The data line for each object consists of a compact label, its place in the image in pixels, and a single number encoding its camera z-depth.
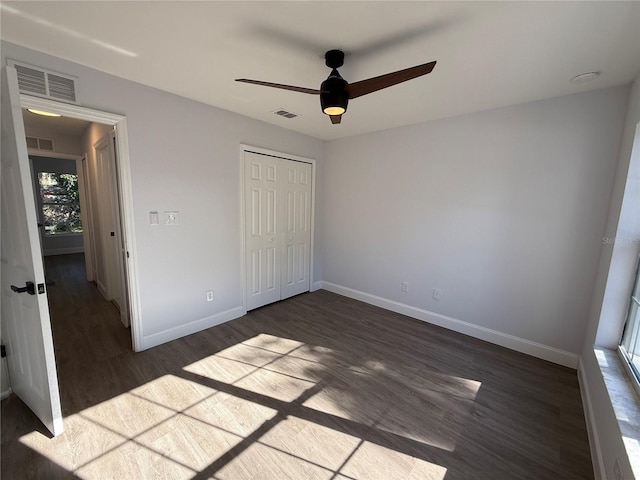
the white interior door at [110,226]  2.97
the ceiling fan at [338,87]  1.62
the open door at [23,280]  1.43
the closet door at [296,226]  3.89
